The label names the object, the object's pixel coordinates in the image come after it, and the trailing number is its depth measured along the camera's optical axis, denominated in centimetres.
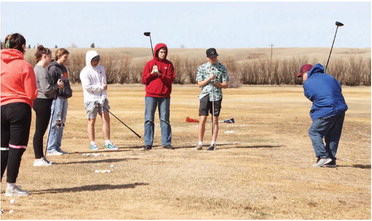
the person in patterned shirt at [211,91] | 1512
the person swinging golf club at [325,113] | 1302
